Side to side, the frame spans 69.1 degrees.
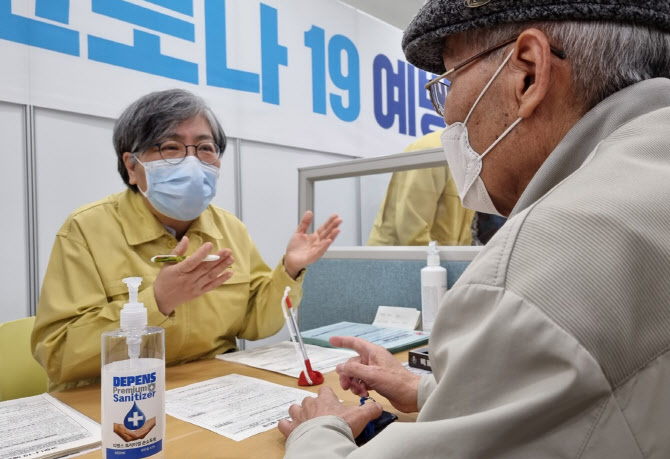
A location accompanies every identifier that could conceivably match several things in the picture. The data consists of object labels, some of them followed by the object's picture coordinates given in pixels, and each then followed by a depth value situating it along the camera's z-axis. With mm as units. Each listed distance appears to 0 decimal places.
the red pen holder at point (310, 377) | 921
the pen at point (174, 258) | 977
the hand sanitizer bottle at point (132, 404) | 539
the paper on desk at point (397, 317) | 1374
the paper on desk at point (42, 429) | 641
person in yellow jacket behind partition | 1930
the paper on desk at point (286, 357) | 1032
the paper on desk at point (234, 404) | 720
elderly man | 334
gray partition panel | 1448
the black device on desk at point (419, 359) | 988
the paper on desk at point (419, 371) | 969
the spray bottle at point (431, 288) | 1307
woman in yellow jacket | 1027
